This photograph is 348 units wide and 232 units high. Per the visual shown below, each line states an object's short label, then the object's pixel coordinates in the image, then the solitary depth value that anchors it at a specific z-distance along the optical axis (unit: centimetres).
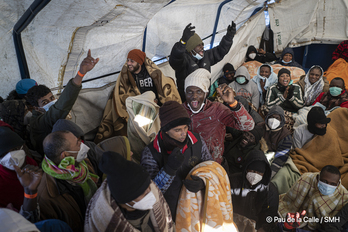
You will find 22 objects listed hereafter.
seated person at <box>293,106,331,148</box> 287
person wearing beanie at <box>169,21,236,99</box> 302
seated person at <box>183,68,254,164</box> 217
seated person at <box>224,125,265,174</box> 275
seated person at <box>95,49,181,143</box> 291
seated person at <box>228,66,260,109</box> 421
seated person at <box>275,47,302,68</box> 546
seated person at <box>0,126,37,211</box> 143
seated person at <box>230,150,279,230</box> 210
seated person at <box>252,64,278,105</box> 445
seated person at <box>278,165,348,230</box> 221
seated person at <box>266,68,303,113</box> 390
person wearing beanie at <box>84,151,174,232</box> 107
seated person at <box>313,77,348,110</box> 366
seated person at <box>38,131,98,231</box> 133
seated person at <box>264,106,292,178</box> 296
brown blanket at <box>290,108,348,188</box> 286
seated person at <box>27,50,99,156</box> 181
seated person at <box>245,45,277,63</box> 584
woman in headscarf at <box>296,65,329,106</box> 417
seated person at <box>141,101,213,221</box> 161
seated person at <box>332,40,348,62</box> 551
